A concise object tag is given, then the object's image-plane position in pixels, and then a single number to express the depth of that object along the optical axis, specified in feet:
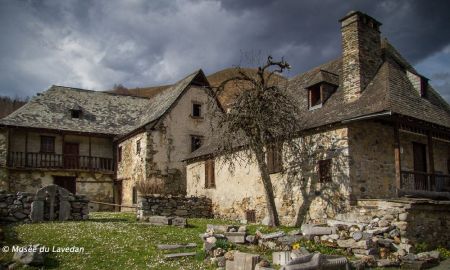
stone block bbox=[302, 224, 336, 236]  41.86
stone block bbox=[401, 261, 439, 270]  36.13
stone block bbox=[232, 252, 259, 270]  30.25
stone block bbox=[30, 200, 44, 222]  51.90
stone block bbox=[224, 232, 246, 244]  40.75
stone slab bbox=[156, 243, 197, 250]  38.04
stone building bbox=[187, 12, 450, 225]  50.52
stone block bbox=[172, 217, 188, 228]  52.60
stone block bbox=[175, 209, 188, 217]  69.37
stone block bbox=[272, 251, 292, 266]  32.65
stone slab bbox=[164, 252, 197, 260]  35.40
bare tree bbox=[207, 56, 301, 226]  53.83
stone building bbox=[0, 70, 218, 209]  91.76
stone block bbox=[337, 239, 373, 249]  38.24
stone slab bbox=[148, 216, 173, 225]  53.31
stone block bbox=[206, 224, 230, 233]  45.01
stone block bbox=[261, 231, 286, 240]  40.76
